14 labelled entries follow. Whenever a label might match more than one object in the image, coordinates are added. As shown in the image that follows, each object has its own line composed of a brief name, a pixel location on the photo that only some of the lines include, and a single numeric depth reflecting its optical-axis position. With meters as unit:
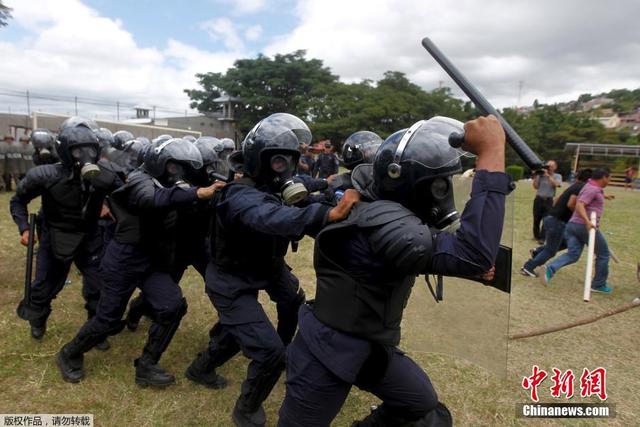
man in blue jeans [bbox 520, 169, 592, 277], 6.91
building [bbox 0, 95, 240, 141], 20.27
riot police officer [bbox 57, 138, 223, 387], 3.45
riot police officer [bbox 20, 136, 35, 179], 13.74
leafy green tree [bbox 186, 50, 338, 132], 41.09
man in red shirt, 6.35
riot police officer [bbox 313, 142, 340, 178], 12.32
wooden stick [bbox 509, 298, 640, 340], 4.41
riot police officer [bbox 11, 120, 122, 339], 4.04
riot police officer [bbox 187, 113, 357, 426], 2.71
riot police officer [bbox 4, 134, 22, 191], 13.39
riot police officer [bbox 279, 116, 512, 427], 1.63
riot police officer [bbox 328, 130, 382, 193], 3.86
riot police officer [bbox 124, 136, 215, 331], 3.88
